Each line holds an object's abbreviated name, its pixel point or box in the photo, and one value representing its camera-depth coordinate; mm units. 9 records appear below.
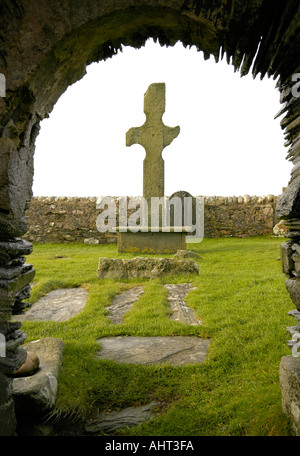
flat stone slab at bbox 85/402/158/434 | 2361
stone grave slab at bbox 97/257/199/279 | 6918
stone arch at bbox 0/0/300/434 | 2092
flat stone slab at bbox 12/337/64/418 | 2420
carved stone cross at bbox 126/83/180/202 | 10531
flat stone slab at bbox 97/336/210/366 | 3336
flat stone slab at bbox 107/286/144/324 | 4680
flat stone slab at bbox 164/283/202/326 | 4441
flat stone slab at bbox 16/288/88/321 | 4797
